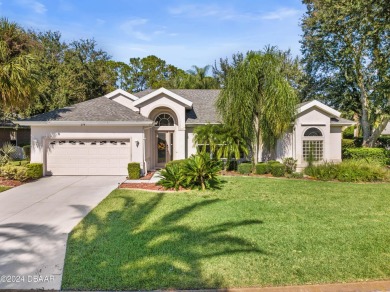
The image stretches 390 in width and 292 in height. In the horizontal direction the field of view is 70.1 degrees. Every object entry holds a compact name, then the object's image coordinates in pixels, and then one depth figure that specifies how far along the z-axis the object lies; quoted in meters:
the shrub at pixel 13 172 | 13.68
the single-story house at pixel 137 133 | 16.08
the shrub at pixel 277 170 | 16.41
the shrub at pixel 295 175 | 16.05
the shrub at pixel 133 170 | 14.96
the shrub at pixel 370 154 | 20.27
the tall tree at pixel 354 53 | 21.70
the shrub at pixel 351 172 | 14.72
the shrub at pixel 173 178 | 11.91
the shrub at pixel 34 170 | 14.58
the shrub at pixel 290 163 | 17.56
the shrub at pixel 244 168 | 16.98
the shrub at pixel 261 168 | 16.83
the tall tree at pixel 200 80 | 36.69
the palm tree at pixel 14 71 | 13.73
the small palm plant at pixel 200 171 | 11.80
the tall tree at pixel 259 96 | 16.50
